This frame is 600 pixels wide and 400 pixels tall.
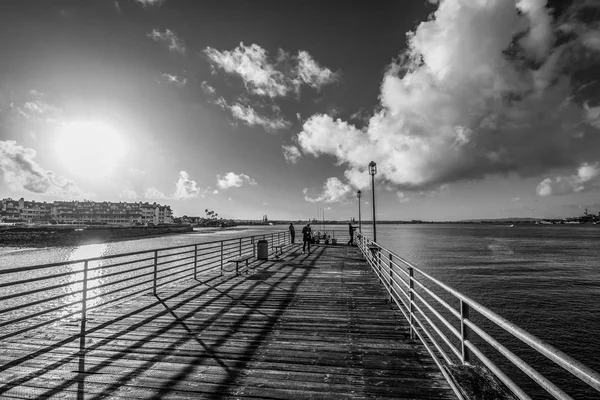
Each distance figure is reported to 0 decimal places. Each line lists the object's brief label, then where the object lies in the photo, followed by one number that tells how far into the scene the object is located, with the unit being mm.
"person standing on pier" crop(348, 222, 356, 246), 24847
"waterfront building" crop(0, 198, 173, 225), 148375
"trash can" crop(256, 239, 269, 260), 15523
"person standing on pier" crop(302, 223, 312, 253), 20109
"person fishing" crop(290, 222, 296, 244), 25547
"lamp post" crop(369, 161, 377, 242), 16764
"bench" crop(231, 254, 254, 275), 11422
